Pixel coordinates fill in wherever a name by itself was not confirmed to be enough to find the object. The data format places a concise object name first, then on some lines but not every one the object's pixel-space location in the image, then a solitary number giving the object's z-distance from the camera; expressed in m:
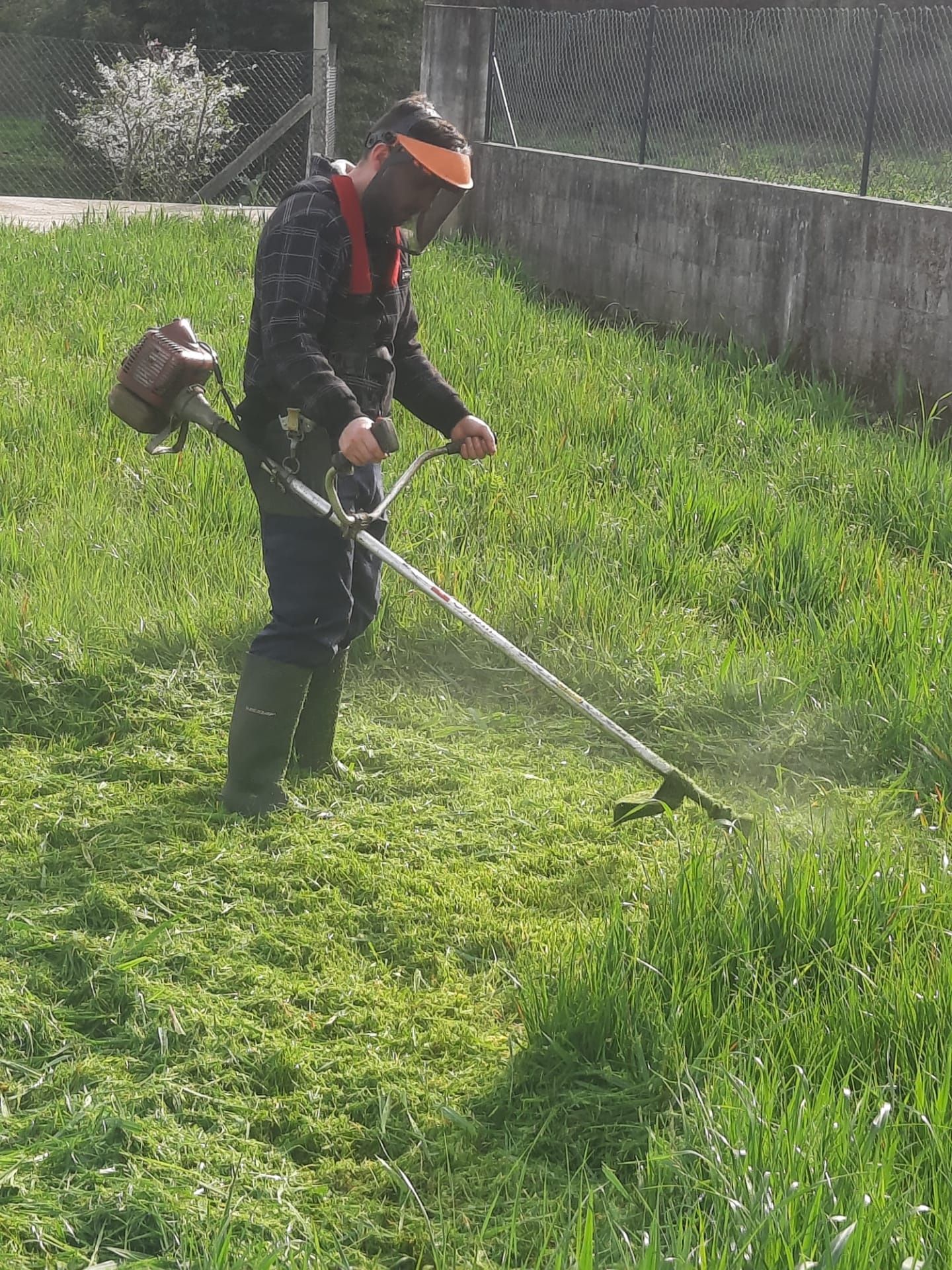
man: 3.24
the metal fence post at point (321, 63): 12.16
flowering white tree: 15.64
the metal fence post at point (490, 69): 12.35
